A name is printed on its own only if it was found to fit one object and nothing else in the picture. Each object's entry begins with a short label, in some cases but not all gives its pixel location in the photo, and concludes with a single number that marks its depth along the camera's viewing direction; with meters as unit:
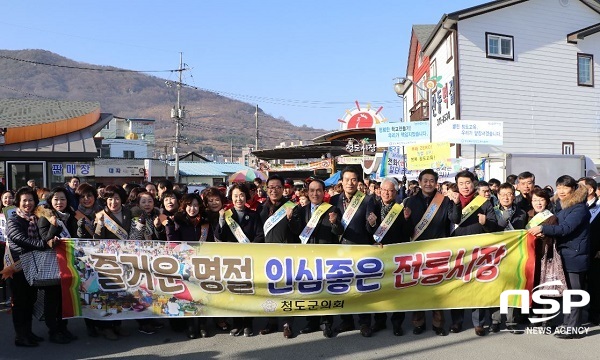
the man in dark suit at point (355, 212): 5.40
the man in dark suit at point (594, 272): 5.75
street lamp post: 15.12
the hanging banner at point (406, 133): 13.53
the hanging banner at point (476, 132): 12.85
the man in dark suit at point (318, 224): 5.38
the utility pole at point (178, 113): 37.13
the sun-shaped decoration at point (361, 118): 35.69
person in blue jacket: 5.16
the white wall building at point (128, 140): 52.66
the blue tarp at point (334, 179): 19.06
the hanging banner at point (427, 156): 12.55
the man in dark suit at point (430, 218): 5.55
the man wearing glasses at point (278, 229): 5.43
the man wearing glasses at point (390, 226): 5.46
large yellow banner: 5.30
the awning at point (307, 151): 31.30
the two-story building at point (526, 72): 17.20
